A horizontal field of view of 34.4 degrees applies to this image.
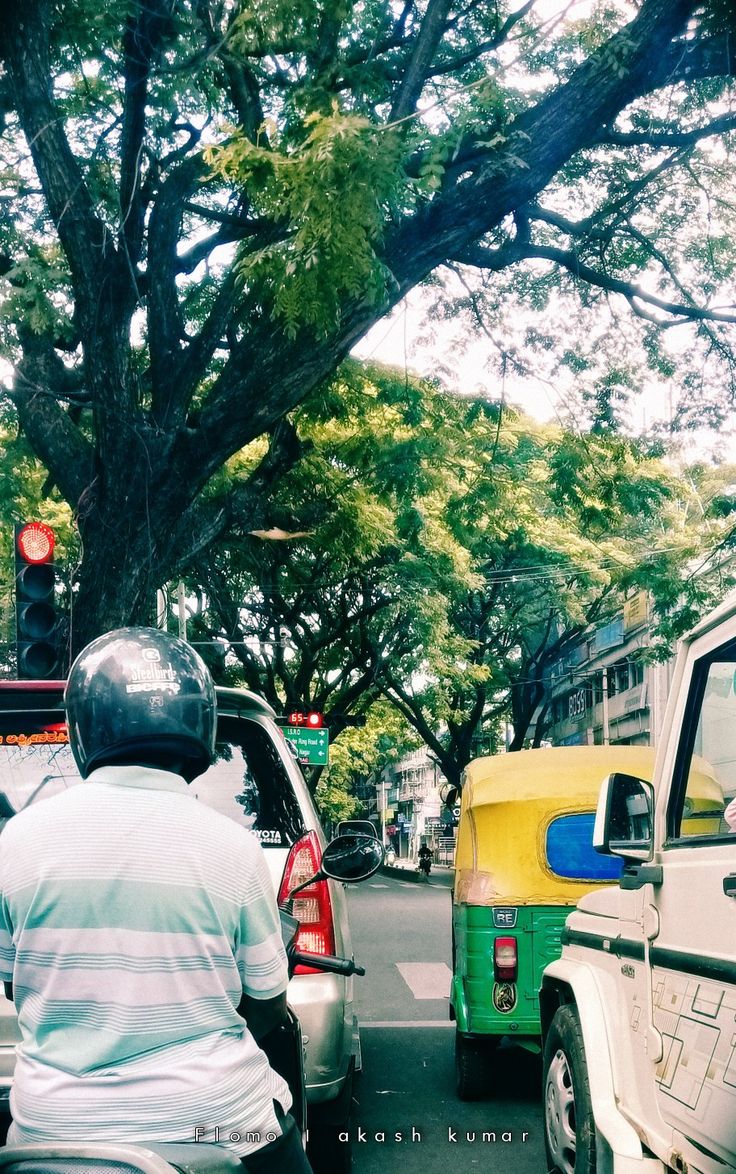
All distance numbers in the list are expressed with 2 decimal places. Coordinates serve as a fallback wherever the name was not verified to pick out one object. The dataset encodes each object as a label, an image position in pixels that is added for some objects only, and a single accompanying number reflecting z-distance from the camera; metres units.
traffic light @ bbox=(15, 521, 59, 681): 8.41
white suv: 2.65
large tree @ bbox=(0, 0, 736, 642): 7.45
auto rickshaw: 6.08
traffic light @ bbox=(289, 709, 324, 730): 24.22
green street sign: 25.62
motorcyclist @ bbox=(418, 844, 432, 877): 42.53
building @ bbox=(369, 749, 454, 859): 91.50
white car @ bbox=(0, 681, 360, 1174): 3.99
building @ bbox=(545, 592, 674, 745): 39.91
